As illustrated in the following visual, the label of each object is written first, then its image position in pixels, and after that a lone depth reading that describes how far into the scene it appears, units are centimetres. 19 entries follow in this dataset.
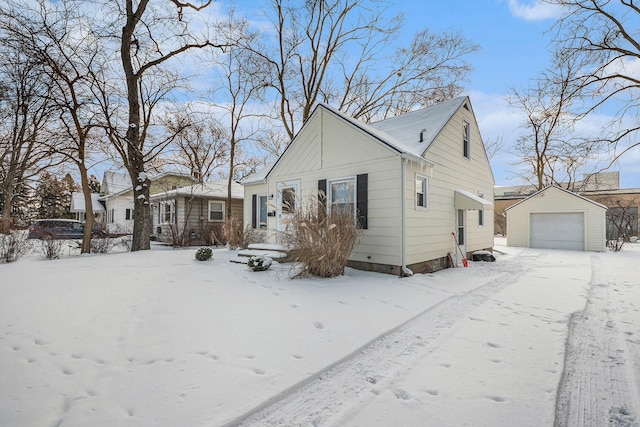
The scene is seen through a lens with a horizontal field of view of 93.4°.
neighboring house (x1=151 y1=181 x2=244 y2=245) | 1590
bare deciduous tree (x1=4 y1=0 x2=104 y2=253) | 872
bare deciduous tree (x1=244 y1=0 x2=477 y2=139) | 1545
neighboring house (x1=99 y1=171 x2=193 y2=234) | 2258
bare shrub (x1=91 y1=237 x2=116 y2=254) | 1041
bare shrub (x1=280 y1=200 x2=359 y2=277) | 630
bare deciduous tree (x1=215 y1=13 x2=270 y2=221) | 1468
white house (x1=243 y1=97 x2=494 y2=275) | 740
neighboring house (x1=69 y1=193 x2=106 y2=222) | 2881
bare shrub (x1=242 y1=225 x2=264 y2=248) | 1186
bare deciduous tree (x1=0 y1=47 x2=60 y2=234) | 872
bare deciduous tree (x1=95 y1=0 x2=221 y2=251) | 1044
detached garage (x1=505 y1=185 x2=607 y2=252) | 1438
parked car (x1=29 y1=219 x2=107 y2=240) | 1661
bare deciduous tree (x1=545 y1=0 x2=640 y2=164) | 815
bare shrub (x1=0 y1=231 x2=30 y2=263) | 808
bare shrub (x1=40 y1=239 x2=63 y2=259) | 877
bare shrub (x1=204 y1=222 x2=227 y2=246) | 1466
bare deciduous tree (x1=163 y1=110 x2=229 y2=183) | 1998
